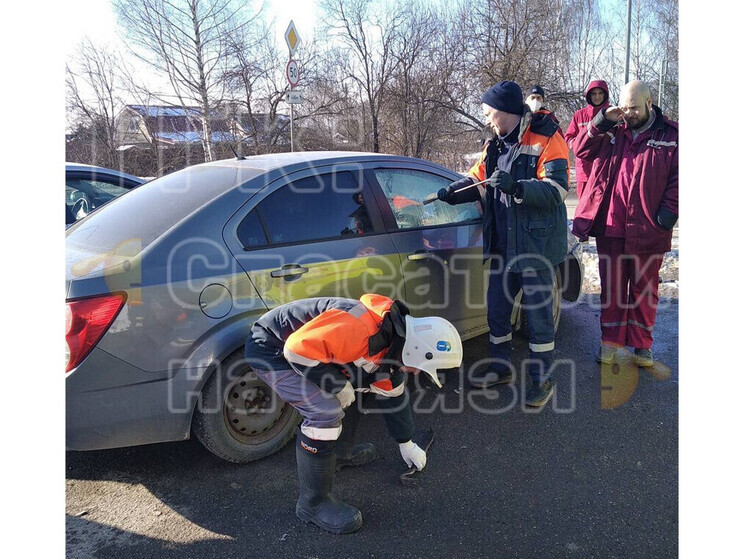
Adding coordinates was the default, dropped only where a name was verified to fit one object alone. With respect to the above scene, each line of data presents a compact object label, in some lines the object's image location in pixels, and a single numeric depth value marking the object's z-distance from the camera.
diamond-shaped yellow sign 8.91
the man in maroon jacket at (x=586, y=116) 4.32
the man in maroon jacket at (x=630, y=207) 3.79
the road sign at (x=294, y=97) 8.54
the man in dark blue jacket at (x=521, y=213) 3.46
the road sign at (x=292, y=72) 8.84
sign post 8.86
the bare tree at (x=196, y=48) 20.03
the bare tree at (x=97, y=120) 19.11
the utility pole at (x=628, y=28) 14.23
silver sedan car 2.47
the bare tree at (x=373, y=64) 19.00
